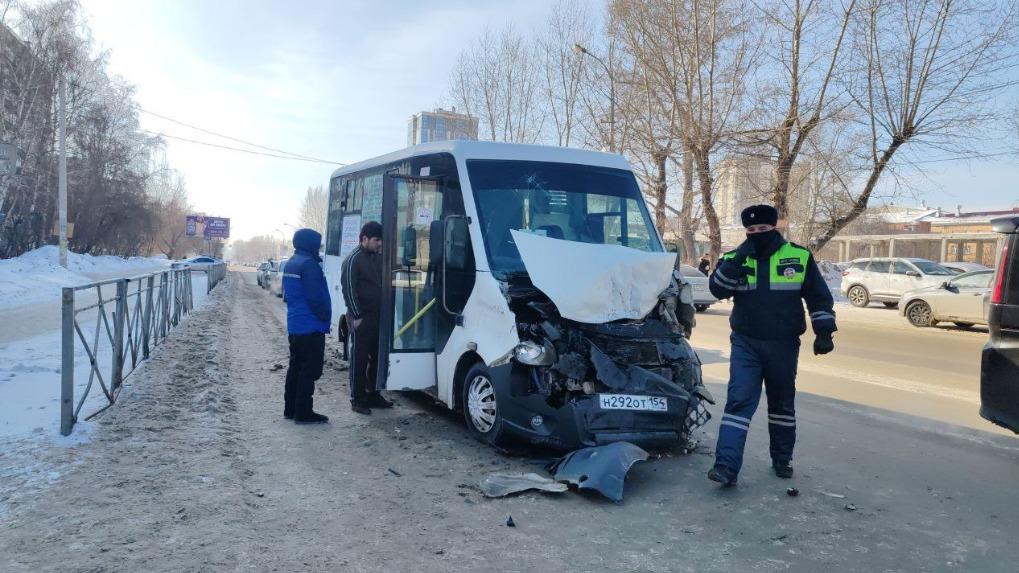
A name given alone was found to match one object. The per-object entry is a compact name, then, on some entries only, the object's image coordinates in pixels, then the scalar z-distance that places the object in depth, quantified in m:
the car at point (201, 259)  53.62
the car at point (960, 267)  22.59
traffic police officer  4.71
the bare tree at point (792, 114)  22.58
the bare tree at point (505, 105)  35.03
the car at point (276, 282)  27.02
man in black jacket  6.70
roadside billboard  59.25
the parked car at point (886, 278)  21.39
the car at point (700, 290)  20.09
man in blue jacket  6.27
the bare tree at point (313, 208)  106.53
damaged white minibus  4.96
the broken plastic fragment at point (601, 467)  4.41
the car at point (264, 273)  34.19
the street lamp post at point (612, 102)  27.31
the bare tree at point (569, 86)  31.95
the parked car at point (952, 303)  15.13
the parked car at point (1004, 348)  4.56
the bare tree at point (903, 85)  20.64
